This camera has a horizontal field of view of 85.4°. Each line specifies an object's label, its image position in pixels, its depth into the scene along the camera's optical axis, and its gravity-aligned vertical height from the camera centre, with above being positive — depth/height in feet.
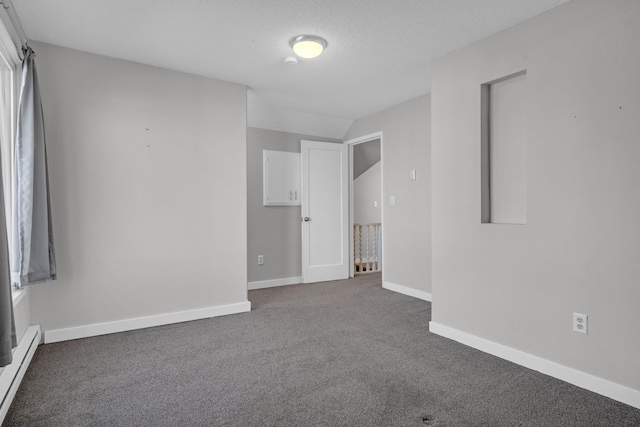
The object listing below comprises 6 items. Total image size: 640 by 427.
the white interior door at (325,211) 15.98 -0.13
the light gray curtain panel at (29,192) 7.68 +0.46
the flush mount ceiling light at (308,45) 8.44 +4.05
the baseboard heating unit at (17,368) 5.85 -3.02
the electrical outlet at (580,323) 6.68 -2.29
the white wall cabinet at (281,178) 15.35 +1.41
